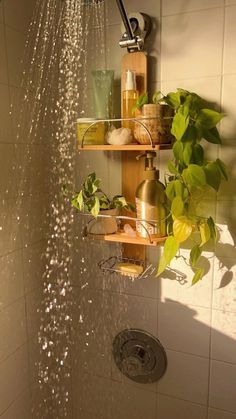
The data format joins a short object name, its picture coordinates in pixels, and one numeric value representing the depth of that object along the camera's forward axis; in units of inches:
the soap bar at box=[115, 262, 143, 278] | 41.4
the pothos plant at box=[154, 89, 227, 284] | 33.0
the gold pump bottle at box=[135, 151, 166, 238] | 36.8
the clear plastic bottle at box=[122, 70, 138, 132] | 38.0
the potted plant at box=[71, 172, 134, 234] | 38.7
